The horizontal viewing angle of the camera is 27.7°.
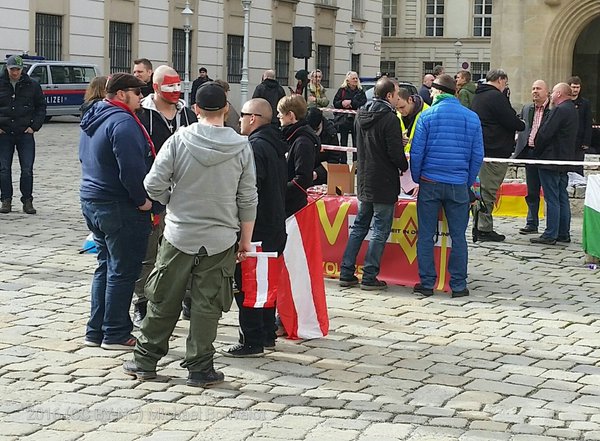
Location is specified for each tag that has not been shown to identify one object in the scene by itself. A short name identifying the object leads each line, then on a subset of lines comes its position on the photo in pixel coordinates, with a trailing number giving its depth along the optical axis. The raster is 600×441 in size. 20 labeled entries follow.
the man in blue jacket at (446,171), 10.40
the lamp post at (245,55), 39.19
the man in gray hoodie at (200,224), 7.05
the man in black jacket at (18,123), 14.77
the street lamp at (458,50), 68.93
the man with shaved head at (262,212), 7.89
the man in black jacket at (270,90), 19.09
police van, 34.22
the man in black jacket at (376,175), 10.45
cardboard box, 11.62
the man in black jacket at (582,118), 14.63
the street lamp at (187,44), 38.44
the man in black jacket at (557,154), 13.61
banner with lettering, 10.80
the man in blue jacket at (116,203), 7.82
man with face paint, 8.55
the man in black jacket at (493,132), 13.65
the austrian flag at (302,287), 8.65
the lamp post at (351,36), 51.63
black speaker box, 28.61
